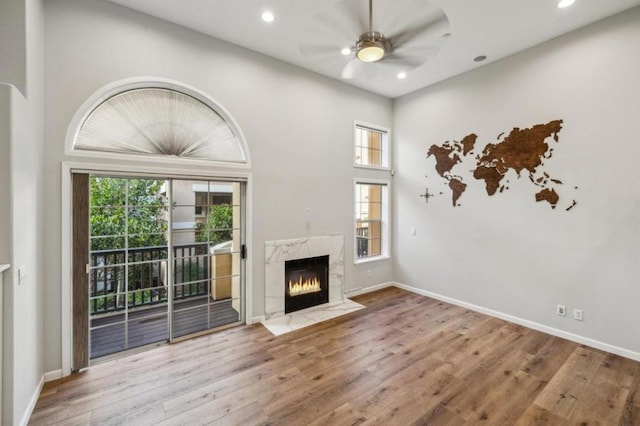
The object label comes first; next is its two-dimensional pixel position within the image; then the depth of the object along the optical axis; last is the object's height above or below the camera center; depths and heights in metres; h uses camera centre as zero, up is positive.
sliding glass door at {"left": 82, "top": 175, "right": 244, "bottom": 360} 3.08 -0.59
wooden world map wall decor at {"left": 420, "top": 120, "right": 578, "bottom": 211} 3.72 +0.76
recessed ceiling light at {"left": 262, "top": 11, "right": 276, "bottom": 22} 3.19 +2.25
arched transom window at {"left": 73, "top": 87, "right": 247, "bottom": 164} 3.00 +0.98
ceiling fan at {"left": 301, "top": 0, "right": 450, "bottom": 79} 1.84 +1.28
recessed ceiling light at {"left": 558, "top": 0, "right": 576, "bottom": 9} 2.96 +2.22
